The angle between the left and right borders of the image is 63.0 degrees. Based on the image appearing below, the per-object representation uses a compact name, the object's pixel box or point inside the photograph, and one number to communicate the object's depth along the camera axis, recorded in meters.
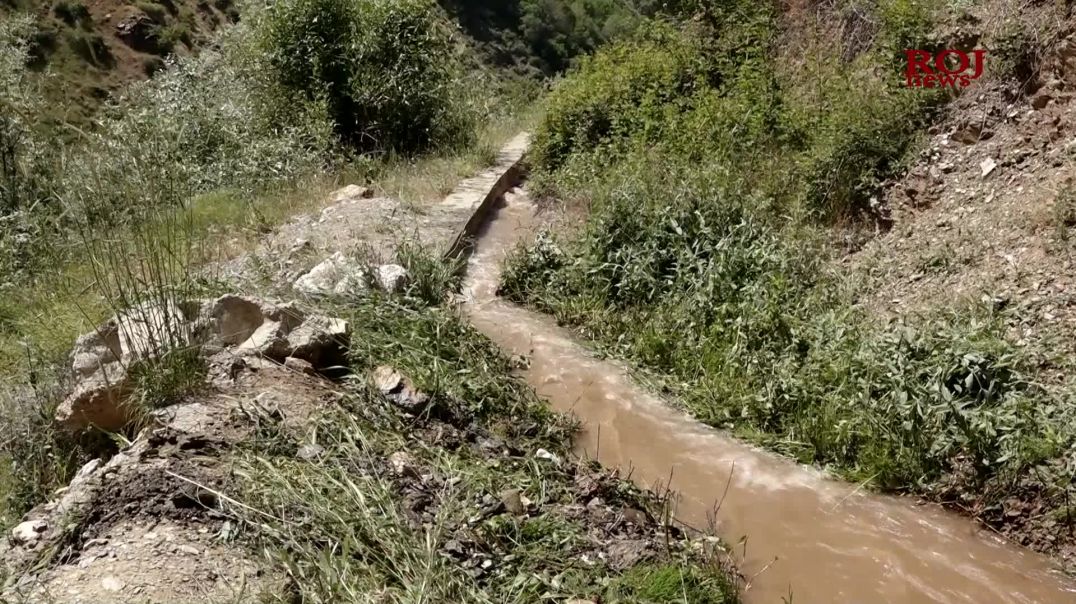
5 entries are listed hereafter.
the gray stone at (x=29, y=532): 3.27
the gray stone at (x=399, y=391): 4.57
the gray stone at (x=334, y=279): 5.75
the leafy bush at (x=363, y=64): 9.88
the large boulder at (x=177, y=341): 4.01
